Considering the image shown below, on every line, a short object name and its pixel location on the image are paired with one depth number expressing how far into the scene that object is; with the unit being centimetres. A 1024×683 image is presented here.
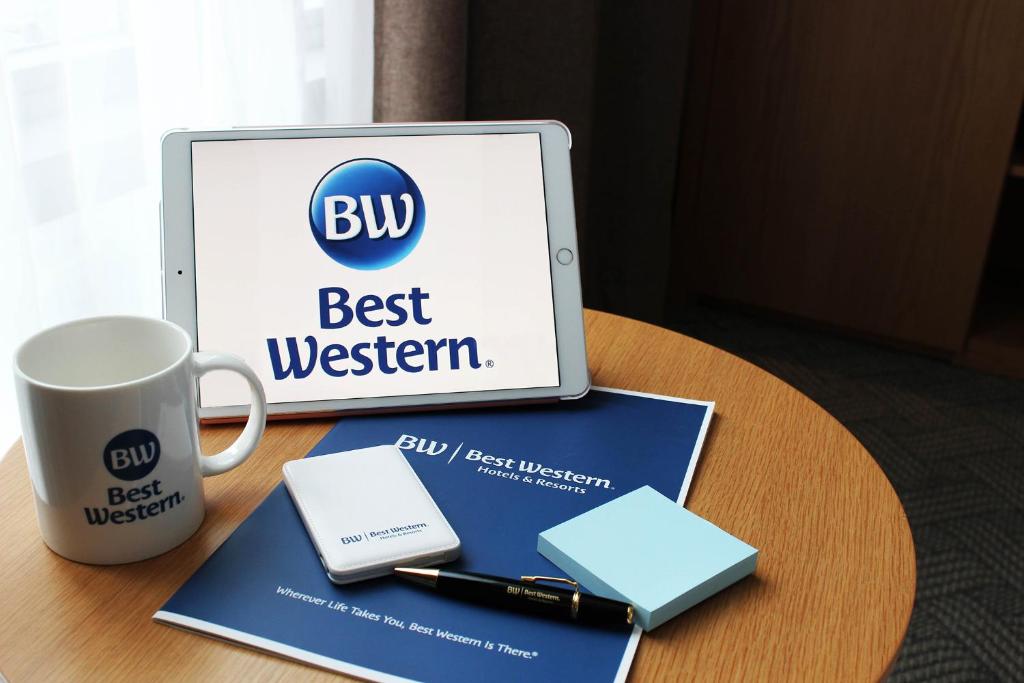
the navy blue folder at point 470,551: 52
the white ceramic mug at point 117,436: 54
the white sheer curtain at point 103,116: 90
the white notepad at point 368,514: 57
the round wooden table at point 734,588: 52
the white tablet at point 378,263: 73
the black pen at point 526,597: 54
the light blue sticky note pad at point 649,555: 54
